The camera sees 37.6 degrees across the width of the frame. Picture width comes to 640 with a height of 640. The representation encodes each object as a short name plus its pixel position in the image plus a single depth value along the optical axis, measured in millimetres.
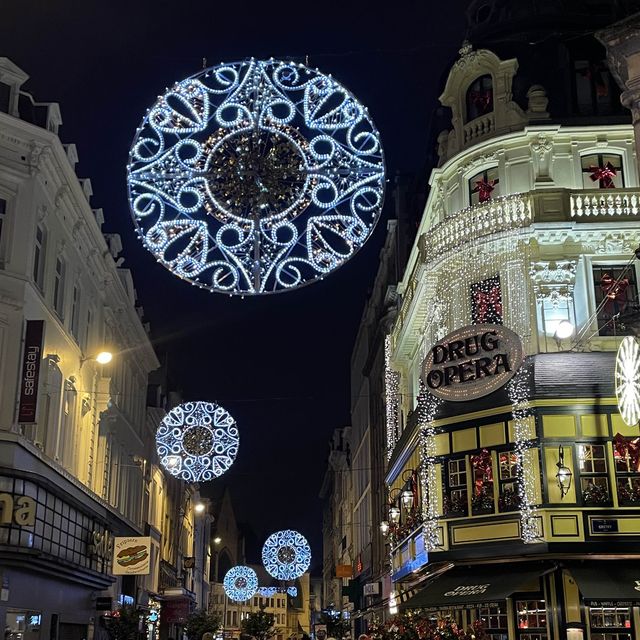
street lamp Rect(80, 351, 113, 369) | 31656
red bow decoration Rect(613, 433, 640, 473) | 27297
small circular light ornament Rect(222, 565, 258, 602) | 75750
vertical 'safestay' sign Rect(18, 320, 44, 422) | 26484
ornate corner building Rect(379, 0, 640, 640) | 27172
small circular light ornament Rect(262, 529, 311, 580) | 58531
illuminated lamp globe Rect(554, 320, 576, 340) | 28859
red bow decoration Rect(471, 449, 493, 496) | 29188
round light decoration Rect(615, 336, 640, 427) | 19750
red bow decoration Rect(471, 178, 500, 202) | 31984
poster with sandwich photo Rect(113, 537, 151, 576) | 36469
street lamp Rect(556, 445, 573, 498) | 27109
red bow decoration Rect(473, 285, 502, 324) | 30672
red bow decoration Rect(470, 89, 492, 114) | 32906
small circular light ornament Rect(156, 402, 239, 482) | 31781
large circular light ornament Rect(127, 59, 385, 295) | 15164
